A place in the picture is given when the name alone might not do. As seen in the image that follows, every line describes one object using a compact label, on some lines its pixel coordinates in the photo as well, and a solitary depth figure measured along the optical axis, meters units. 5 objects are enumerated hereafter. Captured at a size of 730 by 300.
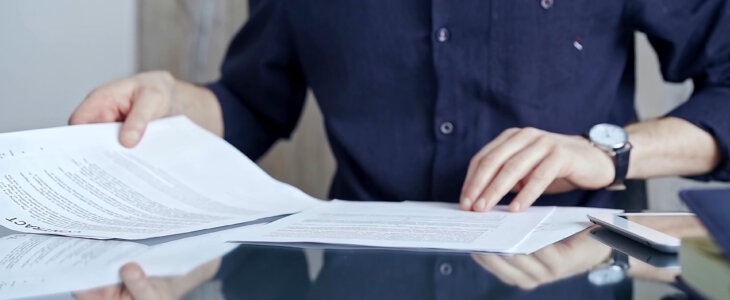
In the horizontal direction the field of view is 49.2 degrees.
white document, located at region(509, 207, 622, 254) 0.53
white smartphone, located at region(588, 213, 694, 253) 0.49
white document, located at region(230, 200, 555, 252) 0.54
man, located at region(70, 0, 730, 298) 0.89
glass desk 0.41
